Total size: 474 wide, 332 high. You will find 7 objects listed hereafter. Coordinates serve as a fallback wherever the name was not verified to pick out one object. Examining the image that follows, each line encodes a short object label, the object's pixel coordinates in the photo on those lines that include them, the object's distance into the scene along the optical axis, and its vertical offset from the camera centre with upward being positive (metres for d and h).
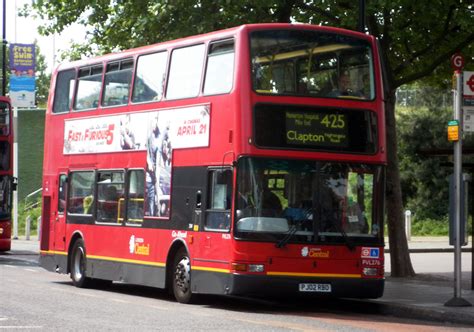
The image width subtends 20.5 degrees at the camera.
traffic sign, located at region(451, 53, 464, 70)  18.86 +2.78
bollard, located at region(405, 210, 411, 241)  49.78 +1.16
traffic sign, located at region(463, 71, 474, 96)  18.70 +2.45
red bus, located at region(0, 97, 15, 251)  35.91 +2.03
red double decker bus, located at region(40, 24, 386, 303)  18.83 +1.27
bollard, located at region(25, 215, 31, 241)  51.62 +0.67
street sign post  18.44 +0.73
